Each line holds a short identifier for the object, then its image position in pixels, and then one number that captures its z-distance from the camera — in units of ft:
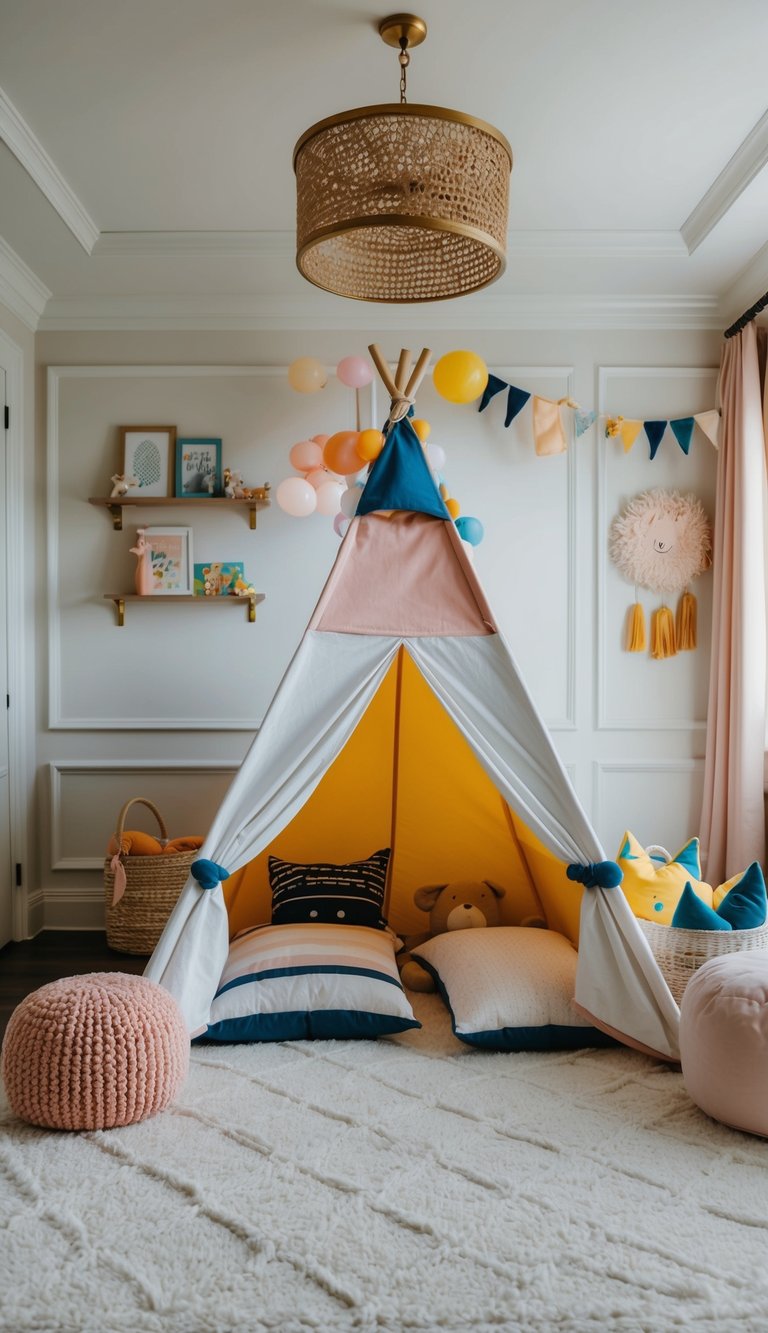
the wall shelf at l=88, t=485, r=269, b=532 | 12.95
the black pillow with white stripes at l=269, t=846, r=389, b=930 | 10.41
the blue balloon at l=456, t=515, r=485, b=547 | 11.97
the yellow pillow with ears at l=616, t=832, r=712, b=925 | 9.52
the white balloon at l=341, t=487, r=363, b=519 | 9.87
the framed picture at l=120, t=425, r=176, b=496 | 13.35
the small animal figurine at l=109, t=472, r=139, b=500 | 13.11
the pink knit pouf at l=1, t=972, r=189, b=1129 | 6.97
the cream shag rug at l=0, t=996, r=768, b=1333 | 5.15
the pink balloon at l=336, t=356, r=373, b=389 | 12.18
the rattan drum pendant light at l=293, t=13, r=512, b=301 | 7.03
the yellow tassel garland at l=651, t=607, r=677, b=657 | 13.33
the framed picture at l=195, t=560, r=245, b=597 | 13.34
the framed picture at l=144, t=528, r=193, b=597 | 13.23
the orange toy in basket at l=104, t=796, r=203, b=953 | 12.15
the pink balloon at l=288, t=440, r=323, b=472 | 12.59
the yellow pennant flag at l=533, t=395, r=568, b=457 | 13.20
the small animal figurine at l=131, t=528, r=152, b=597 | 13.15
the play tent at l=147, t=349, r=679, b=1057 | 8.44
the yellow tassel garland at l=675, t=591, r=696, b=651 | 13.34
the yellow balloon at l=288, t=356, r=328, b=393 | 12.58
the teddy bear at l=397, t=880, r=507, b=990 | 10.69
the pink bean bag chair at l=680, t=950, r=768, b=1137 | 6.92
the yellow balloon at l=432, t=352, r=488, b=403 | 11.72
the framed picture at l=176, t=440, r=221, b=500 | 13.30
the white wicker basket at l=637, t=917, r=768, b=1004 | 8.70
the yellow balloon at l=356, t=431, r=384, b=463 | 10.30
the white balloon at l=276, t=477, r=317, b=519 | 12.38
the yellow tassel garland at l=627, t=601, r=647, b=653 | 13.37
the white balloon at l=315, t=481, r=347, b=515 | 12.46
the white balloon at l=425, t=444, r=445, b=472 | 11.80
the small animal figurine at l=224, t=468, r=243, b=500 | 13.11
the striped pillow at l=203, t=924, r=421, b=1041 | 8.75
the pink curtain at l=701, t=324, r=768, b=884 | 12.12
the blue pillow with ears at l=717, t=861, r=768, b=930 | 8.73
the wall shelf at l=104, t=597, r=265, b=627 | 13.12
